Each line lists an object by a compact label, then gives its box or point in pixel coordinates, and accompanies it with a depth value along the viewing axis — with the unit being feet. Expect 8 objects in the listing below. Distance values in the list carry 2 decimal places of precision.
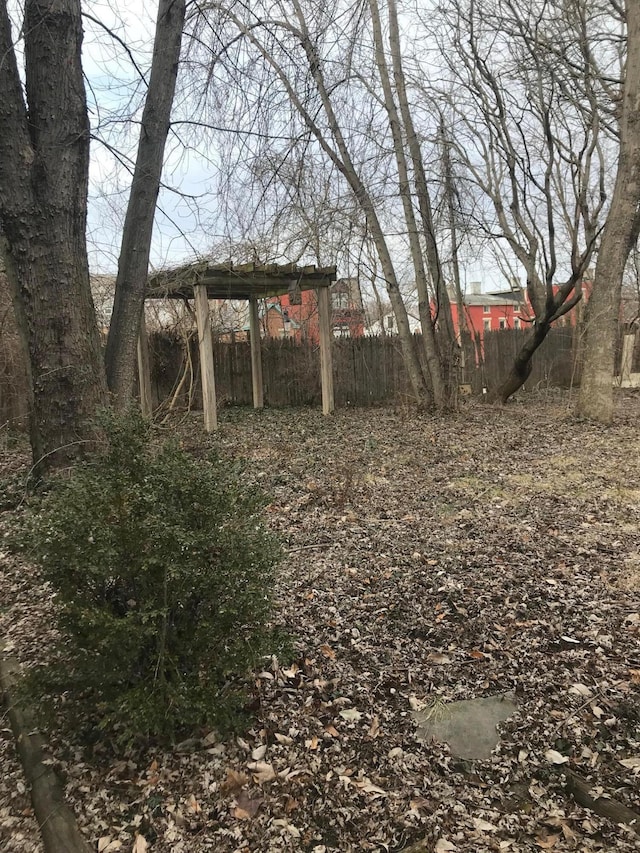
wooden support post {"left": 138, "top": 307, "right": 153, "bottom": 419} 37.55
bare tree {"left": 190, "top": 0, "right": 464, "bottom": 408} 20.43
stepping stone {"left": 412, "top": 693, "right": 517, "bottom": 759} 6.83
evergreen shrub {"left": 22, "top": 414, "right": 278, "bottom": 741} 6.09
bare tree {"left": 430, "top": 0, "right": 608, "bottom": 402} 27.61
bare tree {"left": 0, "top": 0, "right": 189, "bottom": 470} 13.64
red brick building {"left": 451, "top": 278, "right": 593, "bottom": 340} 142.72
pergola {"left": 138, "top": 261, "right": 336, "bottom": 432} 30.17
